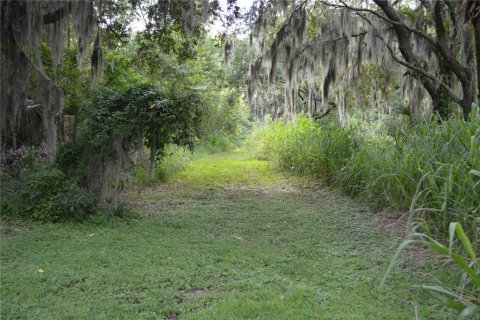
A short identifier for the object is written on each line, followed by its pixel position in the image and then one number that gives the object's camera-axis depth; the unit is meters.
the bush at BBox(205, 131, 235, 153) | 19.27
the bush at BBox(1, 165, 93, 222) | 5.60
